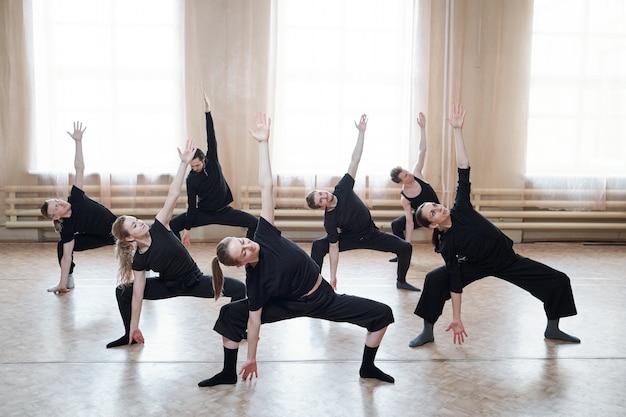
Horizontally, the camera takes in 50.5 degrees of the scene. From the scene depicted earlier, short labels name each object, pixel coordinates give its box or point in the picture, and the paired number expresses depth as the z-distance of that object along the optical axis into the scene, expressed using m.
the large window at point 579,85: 7.29
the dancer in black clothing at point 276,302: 3.19
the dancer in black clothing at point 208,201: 5.61
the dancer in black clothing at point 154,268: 3.81
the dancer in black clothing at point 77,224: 5.12
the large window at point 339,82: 7.24
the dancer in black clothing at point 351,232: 5.18
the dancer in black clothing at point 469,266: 3.84
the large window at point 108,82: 7.09
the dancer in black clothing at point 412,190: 5.79
